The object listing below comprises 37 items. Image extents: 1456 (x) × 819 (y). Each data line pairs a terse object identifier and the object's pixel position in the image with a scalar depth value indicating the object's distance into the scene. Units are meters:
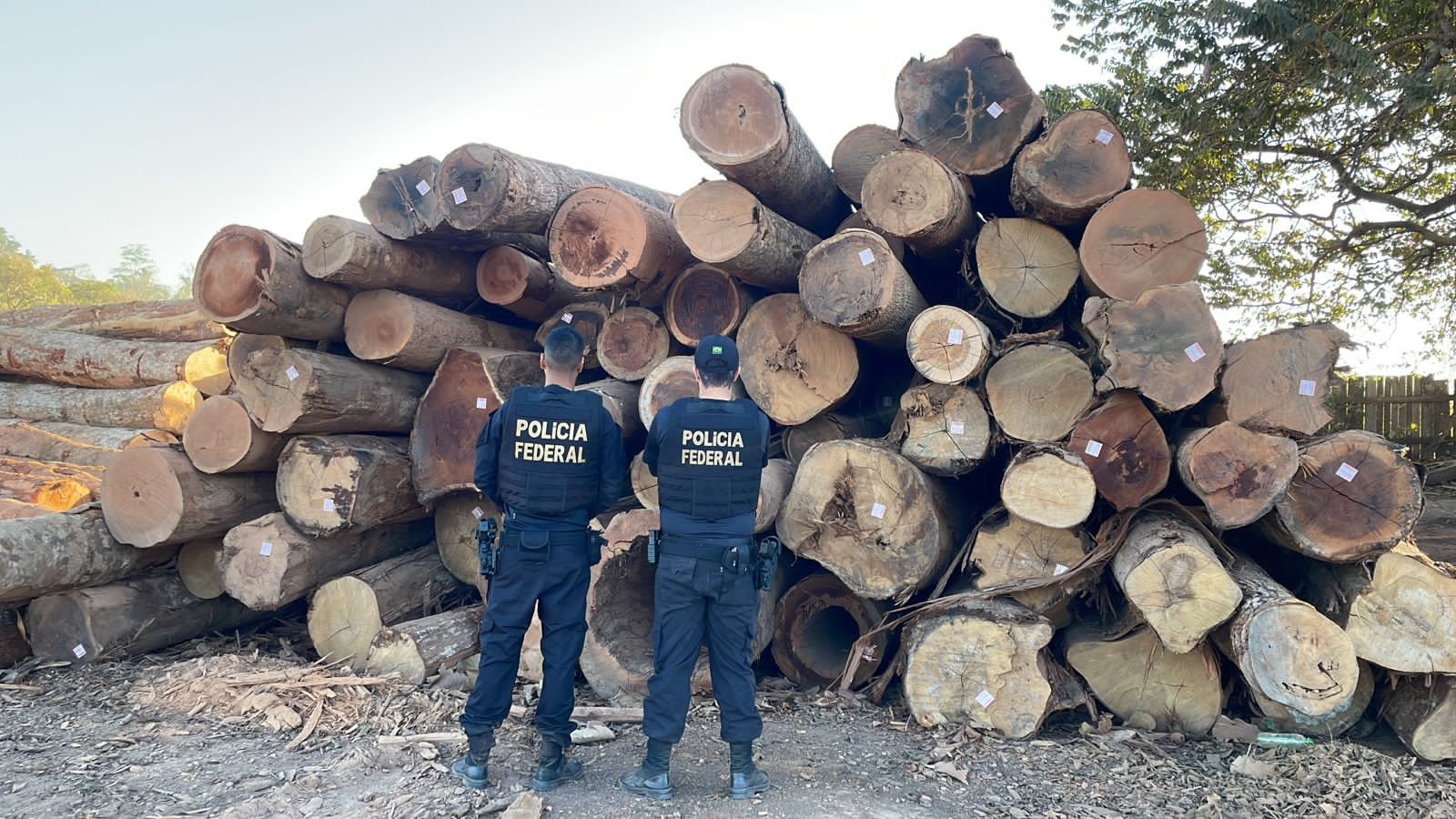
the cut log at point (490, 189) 4.75
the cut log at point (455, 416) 5.20
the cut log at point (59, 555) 4.77
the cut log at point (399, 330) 5.20
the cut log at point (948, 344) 4.19
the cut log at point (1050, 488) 4.00
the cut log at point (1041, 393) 4.29
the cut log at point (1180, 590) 3.84
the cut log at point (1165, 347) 3.98
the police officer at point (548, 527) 3.62
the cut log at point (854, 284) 4.34
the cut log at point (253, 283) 4.93
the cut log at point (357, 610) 4.97
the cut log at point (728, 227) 4.58
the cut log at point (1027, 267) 4.65
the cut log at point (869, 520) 4.32
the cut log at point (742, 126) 4.46
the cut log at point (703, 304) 5.07
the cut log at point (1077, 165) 4.39
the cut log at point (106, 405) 8.94
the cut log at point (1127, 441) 4.13
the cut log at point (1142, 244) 4.34
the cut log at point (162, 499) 5.04
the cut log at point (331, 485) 4.98
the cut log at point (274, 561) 4.95
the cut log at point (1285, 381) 3.98
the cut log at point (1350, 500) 3.87
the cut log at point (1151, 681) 4.18
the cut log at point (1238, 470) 3.85
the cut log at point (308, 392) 4.96
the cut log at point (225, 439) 5.07
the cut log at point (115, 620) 5.02
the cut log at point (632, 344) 5.19
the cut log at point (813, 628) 4.89
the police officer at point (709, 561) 3.55
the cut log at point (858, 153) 5.36
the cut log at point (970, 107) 4.59
